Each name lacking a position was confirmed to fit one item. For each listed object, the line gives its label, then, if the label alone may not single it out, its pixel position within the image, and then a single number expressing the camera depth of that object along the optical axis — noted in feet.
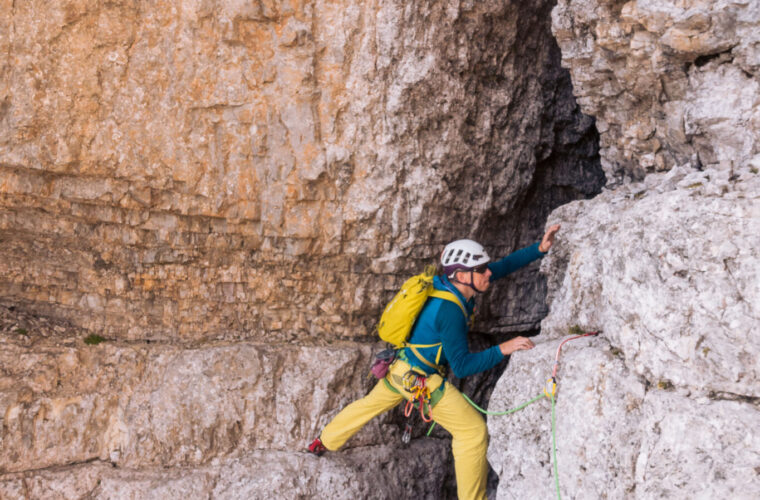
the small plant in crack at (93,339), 22.47
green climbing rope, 14.89
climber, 18.53
